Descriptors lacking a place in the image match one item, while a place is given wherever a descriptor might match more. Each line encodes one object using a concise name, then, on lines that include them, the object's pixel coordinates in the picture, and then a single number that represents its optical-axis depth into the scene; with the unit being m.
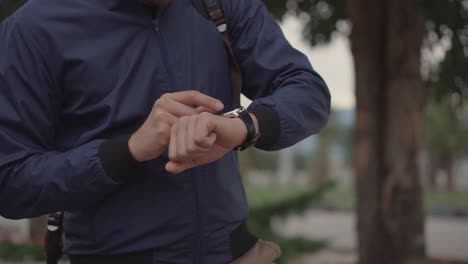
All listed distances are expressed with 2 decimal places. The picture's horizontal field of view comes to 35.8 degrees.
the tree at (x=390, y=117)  8.59
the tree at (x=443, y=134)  32.53
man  1.44
